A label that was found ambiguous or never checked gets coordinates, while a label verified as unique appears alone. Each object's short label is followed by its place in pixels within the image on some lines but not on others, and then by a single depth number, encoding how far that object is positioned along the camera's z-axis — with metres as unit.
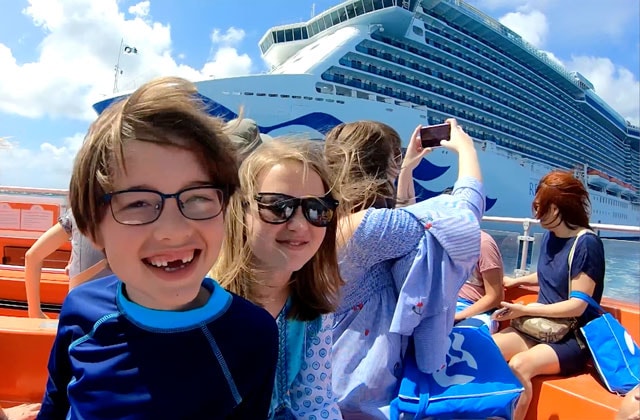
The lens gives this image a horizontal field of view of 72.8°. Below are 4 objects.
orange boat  1.62
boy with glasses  0.74
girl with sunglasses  1.06
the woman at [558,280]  1.94
